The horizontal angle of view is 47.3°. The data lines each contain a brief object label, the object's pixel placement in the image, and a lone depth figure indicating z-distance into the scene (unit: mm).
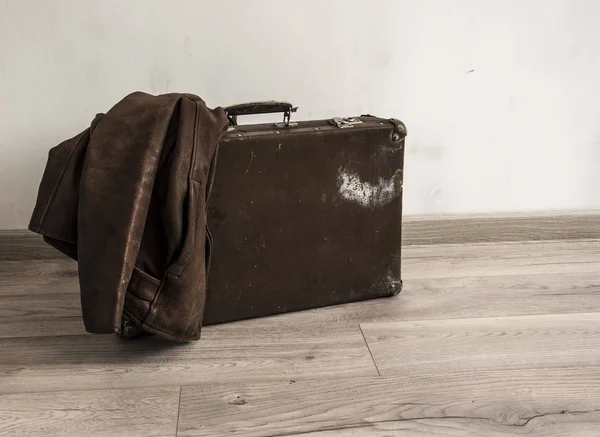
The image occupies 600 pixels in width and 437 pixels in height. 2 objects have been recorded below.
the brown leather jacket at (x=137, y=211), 1203
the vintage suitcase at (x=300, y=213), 1363
